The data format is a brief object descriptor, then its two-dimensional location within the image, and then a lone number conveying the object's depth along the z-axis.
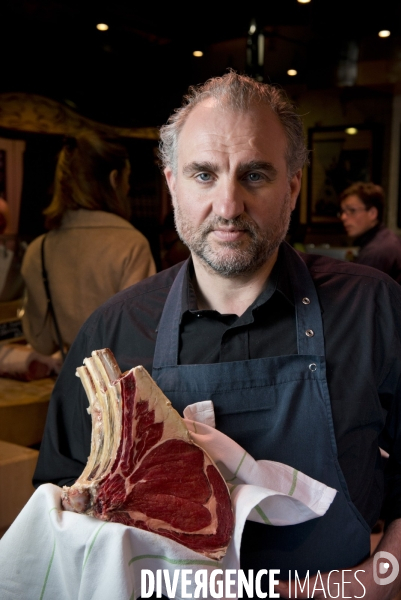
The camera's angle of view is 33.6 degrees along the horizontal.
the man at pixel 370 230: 3.23
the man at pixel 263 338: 1.34
